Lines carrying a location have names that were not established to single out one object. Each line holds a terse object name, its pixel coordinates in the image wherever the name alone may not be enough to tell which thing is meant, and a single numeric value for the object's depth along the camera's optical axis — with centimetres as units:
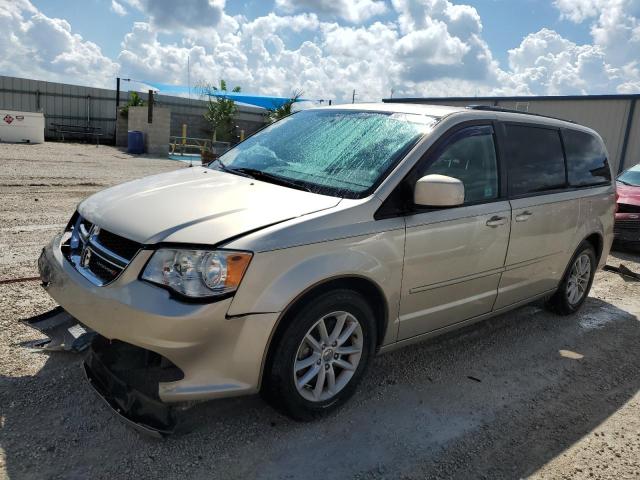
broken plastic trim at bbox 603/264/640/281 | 694
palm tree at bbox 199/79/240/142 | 2739
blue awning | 2689
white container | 2109
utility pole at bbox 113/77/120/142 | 2604
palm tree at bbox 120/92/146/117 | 2448
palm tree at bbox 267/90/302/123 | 2446
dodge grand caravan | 252
